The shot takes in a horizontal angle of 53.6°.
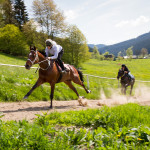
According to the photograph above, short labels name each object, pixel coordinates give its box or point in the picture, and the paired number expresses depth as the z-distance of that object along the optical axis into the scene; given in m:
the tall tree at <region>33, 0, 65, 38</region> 34.00
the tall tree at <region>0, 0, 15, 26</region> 44.31
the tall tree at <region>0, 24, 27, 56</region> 37.19
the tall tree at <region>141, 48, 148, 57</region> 153.50
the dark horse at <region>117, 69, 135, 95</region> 12.01
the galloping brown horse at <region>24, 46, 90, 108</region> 5.59
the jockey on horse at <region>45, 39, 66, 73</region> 6.15
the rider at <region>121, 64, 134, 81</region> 11.87
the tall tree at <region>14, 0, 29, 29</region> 44.57
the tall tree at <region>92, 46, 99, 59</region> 111.56
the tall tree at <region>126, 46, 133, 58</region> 109.09
